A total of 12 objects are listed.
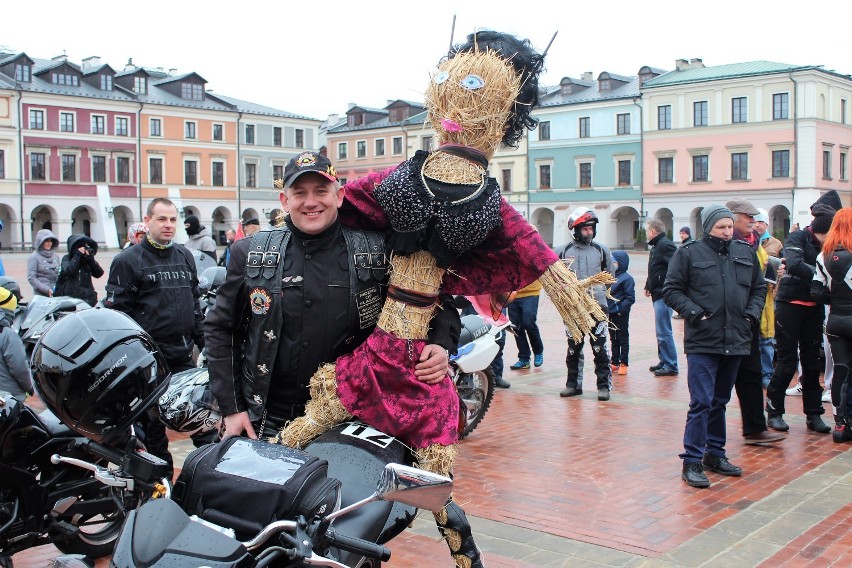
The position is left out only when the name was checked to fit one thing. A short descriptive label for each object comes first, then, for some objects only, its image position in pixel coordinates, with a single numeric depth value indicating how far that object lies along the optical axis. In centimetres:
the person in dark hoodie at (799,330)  761
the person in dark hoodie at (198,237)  1084
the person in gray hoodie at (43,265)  1208
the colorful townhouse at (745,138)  5072
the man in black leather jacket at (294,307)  321
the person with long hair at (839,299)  716
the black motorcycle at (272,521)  199
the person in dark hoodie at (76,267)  1098
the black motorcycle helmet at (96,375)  295
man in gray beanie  608
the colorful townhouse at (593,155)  5784
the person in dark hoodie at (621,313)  1071
